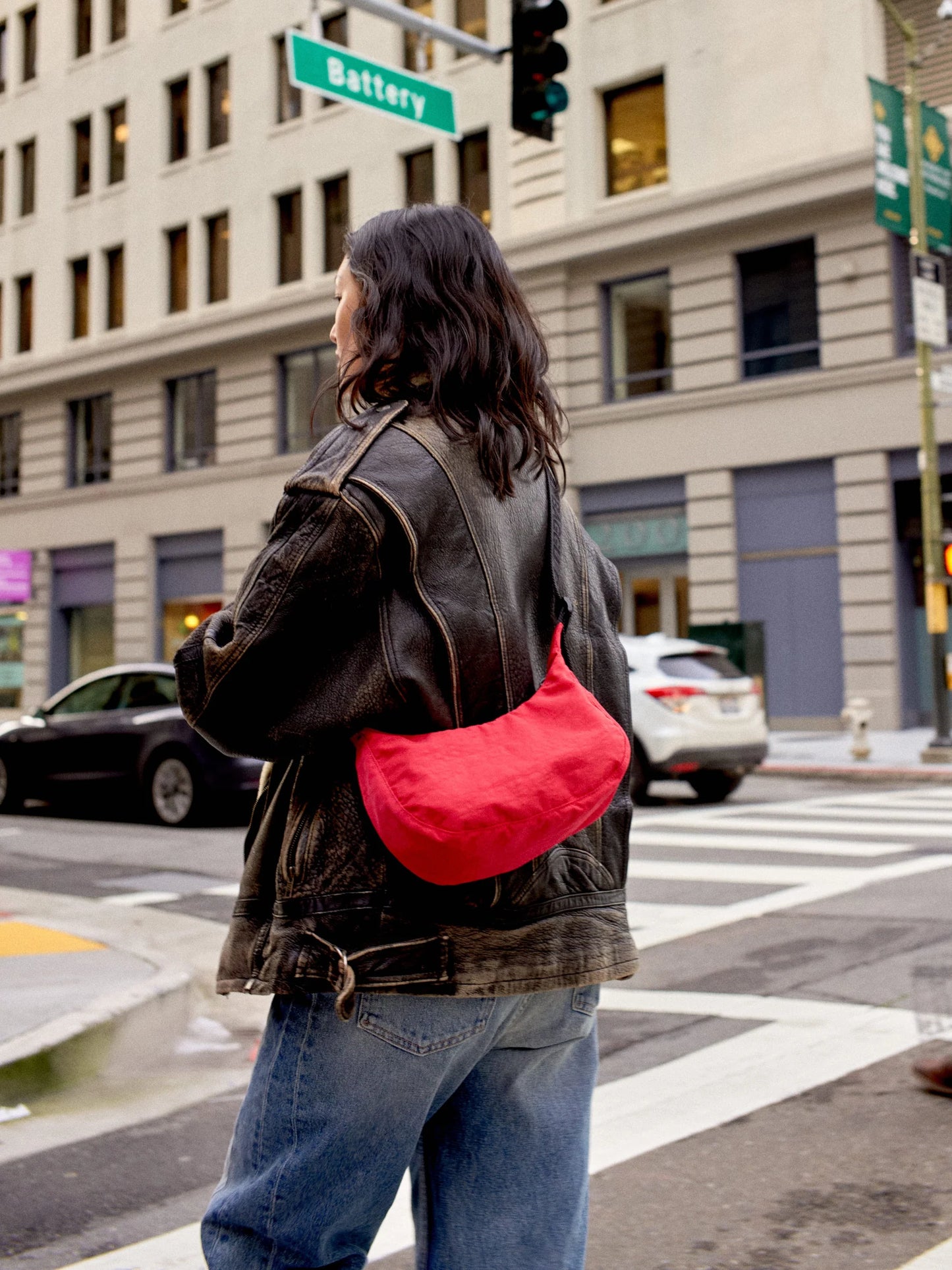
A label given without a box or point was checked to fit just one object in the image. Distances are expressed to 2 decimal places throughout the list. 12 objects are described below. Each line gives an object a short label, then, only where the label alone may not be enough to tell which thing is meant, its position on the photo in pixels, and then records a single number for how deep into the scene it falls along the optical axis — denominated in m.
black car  11.99
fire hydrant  16.81
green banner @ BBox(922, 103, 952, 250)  17.22
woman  1.65
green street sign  10.79
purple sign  31.16
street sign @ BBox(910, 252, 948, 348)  16.61
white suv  12.88
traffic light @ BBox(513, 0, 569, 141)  10.36
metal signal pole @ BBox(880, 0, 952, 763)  16.59
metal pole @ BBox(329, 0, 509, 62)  10.84
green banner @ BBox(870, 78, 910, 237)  16.53
